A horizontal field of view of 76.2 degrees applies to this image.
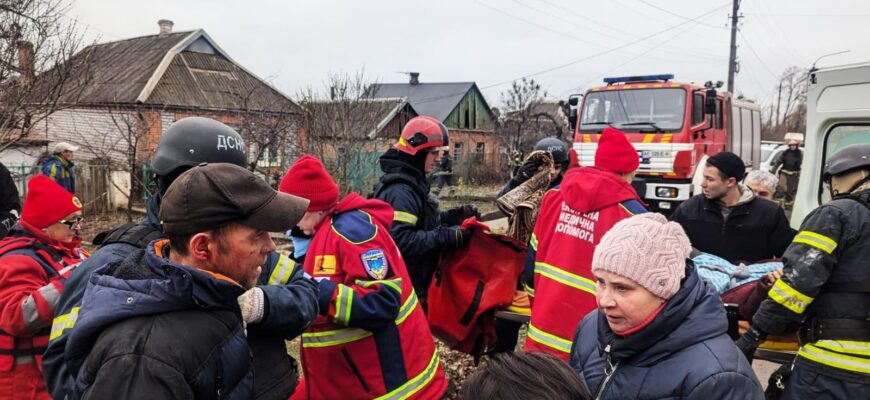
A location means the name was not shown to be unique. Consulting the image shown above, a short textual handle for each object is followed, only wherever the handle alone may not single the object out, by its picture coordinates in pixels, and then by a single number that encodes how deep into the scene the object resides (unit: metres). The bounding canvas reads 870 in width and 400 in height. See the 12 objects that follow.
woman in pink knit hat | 1.75
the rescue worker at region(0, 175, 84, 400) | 2.46
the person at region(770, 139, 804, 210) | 13.62
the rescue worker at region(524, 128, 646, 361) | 3.13
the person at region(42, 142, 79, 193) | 10.63
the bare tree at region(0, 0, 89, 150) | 6.71
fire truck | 11.34
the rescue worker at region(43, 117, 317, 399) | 1.83
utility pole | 26.05
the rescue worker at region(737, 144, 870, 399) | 2.77
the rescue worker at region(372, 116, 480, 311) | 3.79
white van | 4.28
